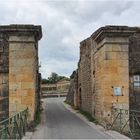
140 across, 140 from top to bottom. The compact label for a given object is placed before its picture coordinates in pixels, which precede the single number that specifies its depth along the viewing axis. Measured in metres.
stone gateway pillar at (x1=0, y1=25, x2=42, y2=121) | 6.08
